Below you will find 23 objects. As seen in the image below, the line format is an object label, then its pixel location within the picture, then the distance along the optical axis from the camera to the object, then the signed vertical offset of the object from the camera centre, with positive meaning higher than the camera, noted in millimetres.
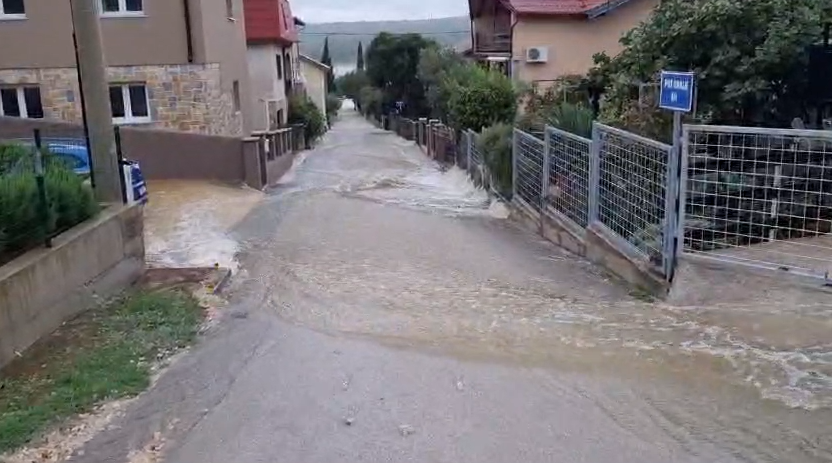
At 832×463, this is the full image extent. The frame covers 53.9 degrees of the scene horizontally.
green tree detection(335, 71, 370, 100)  78625 -1308
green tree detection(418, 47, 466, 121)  31303 -33
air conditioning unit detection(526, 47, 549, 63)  25203 +323
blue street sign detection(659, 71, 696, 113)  6641 -247
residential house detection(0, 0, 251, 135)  18781 +357
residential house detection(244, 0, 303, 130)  31562 +682
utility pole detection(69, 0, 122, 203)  8266 -226
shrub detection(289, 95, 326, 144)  37656 -2029
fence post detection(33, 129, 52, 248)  6383 -958
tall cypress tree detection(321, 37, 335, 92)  70375 -63
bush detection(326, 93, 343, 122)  63734 -2724
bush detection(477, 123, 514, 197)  14692 -1594
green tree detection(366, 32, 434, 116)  46969 +208
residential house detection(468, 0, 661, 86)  25266 +976
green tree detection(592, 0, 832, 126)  9695 +87
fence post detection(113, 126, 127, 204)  8844 -935
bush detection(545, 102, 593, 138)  11391 -773
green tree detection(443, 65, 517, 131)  19500 -787
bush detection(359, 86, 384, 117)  55500 -2205
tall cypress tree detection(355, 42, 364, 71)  88462 +1238
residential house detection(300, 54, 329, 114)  53875 -444
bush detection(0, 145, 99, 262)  6172 -1007
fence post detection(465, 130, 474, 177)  18984 -2008
